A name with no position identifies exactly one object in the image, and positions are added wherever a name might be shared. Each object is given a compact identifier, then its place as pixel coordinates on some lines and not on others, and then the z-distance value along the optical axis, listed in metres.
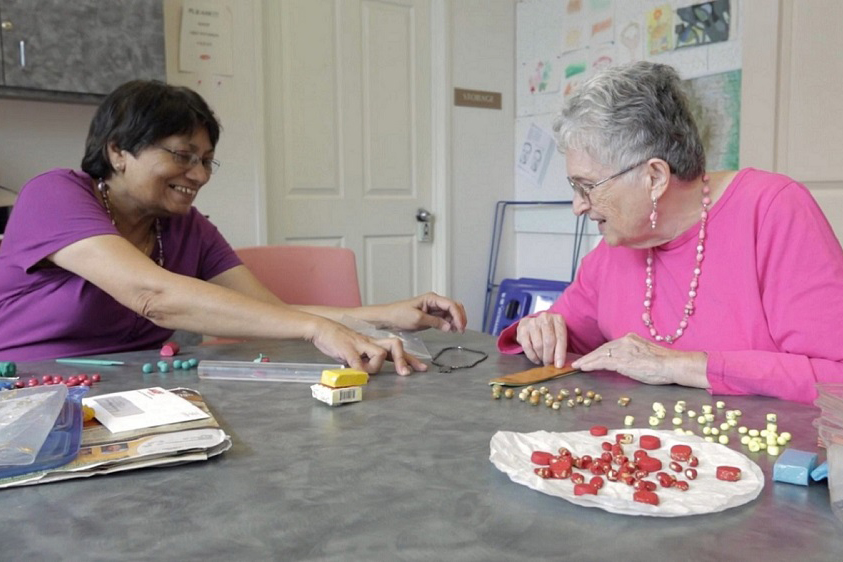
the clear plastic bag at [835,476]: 0.70
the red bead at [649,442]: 0.89
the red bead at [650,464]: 0.80
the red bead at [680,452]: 0.84
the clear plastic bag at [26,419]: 0.79
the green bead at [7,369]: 1.35
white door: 3.55
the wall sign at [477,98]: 4.06
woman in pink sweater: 1.21
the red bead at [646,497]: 0.71
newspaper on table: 0.80
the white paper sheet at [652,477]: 0.71
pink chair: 2.26
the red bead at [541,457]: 0.82
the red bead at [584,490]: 0.73
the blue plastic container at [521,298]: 3.95
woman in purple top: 1.47
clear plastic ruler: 1.29
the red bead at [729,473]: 0.78
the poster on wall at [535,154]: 4.12
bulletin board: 3.18
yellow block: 1.13
